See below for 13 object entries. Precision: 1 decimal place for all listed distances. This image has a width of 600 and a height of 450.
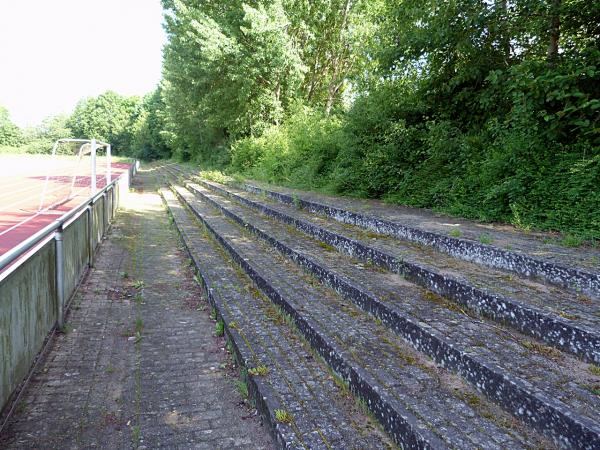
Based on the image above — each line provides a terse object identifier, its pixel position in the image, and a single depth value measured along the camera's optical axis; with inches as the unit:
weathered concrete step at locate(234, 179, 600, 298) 134.2
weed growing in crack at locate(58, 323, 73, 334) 179.1
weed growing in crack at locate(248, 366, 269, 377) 127.3
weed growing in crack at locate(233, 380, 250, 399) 133.5
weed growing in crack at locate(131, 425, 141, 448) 111.0
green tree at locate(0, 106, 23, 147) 3713.1
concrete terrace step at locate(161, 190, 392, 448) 99.0
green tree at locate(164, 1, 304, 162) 697.6
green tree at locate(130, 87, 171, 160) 2470.5
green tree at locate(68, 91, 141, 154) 3403.1
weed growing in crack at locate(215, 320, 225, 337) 177.8
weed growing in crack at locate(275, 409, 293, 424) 105.1
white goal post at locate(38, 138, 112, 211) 448.8
